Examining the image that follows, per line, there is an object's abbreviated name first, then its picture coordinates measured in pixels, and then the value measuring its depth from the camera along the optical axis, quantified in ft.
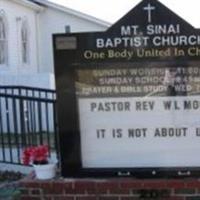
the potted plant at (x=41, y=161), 21.05
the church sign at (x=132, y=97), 19.70
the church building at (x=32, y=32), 67.80
